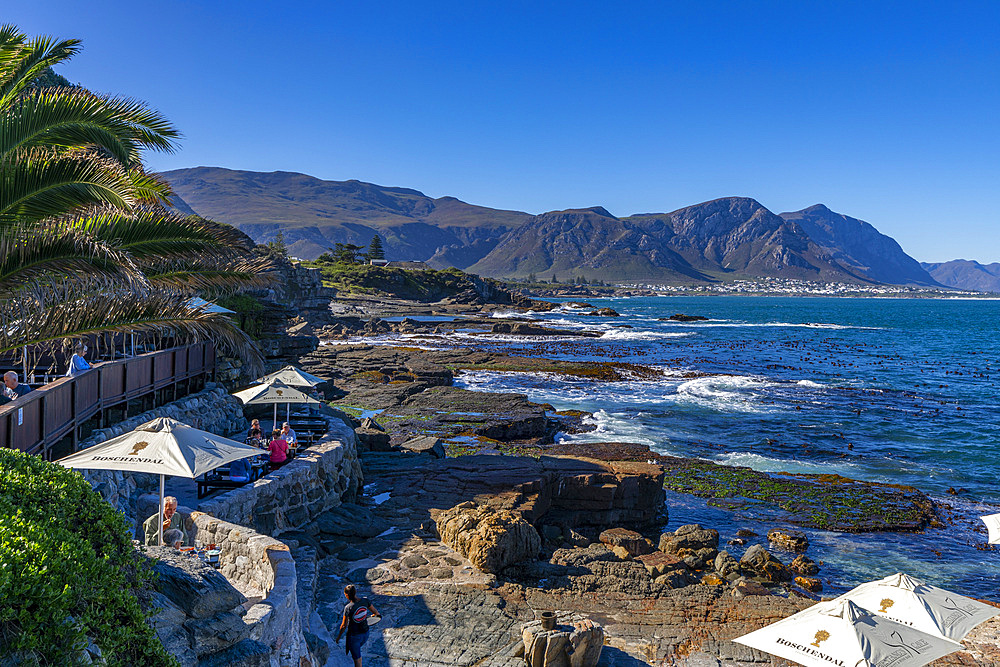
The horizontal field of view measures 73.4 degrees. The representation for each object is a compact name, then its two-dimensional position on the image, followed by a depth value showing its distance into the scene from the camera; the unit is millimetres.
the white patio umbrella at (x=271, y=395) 17031
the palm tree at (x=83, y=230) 7867
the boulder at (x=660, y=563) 14562
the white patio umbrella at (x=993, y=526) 13336
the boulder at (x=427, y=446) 23203
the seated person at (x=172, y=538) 9141
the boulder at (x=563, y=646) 10102
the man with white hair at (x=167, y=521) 9586
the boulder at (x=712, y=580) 15105
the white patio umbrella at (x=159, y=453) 9328
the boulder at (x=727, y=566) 15773
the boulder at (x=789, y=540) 18266
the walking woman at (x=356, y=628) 9648
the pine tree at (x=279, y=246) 103569
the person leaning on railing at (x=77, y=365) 12164
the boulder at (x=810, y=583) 15742
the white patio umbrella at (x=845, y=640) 8812
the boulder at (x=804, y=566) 16469
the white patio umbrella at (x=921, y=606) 9789
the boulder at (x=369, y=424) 25812
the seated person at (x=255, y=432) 16048
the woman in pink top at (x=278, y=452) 14773
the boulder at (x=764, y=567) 15938
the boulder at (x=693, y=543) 16562
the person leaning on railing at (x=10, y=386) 10143
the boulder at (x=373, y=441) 22734
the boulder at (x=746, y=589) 13961
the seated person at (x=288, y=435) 15641
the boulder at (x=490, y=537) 13555
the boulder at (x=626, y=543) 16188
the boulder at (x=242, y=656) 6199
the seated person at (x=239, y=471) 13148
